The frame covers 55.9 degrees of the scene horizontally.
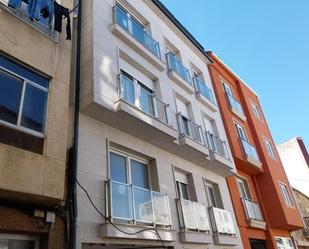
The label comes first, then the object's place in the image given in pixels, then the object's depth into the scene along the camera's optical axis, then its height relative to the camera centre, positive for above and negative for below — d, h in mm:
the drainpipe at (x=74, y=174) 5949 +2470
